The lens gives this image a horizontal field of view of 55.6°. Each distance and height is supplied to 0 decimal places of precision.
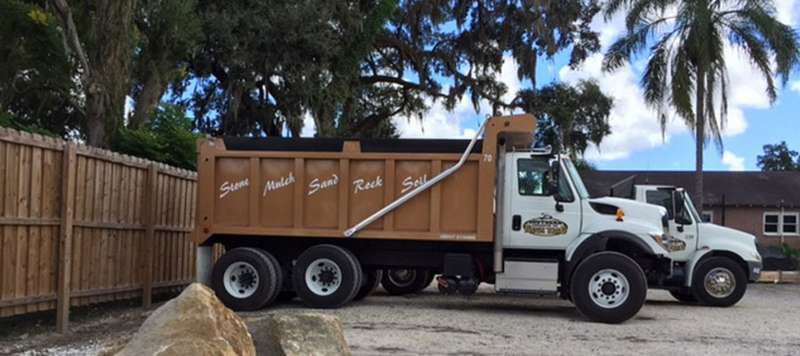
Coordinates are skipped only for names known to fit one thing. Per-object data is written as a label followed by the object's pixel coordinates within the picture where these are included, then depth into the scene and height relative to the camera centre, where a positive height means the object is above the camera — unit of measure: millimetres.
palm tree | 20891 +4518
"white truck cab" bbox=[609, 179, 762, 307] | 13047 -824
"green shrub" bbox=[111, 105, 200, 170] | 15109 +1136
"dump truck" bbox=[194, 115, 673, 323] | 10922 -178
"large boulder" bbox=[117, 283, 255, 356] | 4898 -890
